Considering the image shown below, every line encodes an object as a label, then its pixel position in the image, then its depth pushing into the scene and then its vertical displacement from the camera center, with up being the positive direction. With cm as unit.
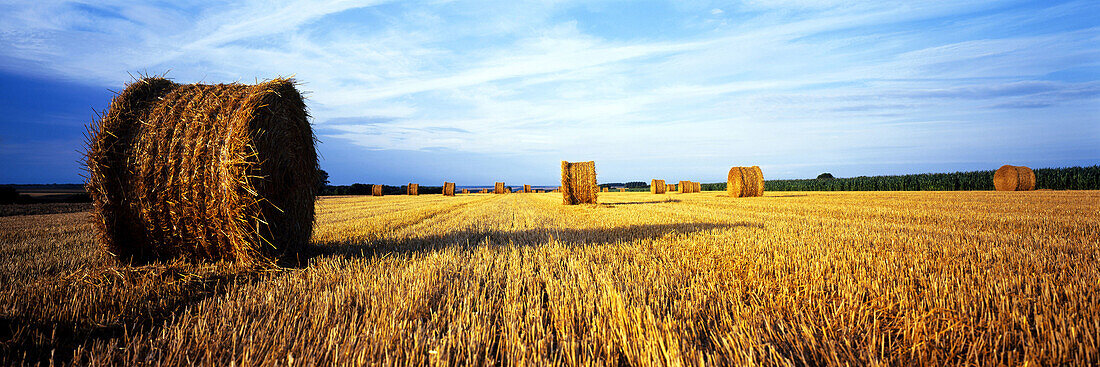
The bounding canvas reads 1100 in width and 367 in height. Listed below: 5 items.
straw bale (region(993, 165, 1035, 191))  2272 +8
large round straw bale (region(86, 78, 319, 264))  379 +18
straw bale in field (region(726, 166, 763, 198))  2025 +13
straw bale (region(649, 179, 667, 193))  3312 -2
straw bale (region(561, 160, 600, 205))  1513 +17
